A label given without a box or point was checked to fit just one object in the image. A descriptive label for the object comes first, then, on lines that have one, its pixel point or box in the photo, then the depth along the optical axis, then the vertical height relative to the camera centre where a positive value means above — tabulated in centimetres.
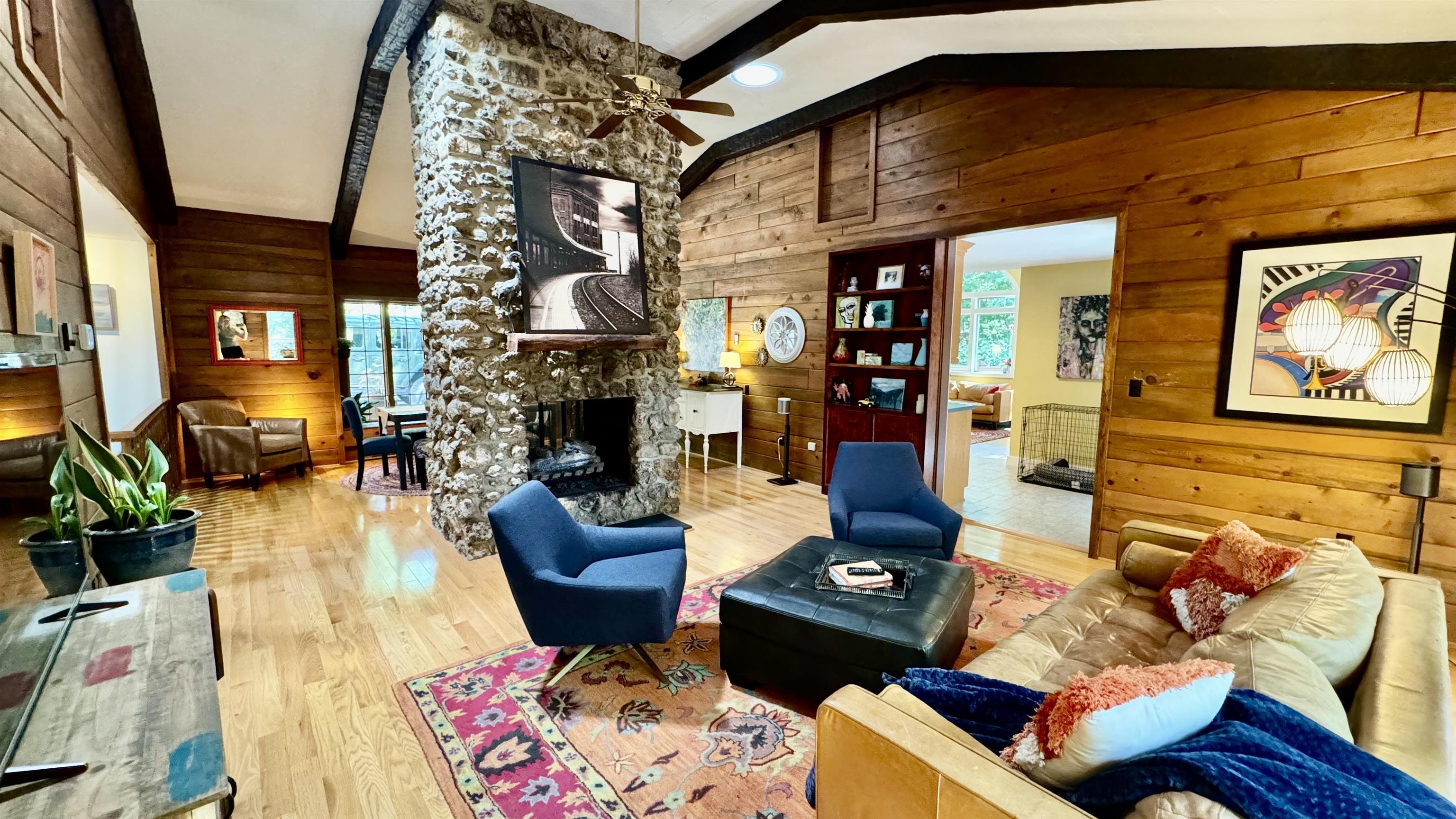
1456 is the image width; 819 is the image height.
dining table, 535 -71
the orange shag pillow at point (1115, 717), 103 -65
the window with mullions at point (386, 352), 705 -1
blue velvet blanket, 86 -67
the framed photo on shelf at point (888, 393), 494 -32
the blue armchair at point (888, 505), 316 -88
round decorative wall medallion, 564 +20
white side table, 593 -58
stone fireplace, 360 +67
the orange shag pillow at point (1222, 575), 190 -74
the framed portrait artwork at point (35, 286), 188 +21
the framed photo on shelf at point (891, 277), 482 +67
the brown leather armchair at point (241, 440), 535 -86
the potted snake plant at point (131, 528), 236 -76
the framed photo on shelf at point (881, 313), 492 +37
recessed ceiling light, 423 +209
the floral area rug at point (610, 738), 180 -138
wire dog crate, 601 -96
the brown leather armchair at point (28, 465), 125 -27
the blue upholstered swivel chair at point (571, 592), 222 -94
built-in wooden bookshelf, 461 +15
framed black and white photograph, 376 +71
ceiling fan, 262 +121
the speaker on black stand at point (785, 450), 568 -95
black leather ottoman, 202 -100
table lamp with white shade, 616 -6
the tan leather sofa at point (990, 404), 956 -77
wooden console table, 97 -74
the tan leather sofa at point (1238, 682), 106 -76
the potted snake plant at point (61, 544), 142 -51
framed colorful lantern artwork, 262 +15
